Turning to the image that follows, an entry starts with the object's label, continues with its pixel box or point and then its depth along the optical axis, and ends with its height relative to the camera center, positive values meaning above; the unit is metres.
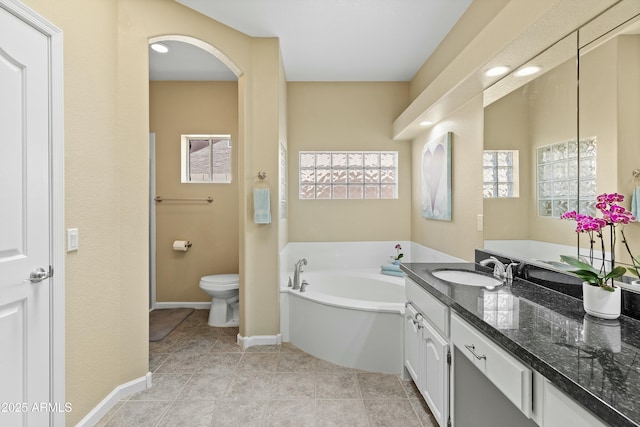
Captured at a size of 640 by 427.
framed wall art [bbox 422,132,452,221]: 2.56 +0.31
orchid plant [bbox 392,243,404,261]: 3.27 -0.49
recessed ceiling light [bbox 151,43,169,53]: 2.75 +1.56
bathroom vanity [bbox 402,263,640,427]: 0.72 -0.44
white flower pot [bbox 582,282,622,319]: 1.08 -0.34
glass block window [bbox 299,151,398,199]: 3.49 +0.44
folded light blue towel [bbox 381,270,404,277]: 3.16 -0.67
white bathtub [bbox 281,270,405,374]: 2.19 -0.95
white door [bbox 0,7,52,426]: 1.22 -0.06
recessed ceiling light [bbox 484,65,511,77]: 1.68 +0.82
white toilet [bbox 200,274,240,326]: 2.96 -0.89
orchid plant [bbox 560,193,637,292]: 1.11 -0.07
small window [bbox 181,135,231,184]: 3.58 +0.64
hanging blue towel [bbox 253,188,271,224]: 2.53 +0.06
